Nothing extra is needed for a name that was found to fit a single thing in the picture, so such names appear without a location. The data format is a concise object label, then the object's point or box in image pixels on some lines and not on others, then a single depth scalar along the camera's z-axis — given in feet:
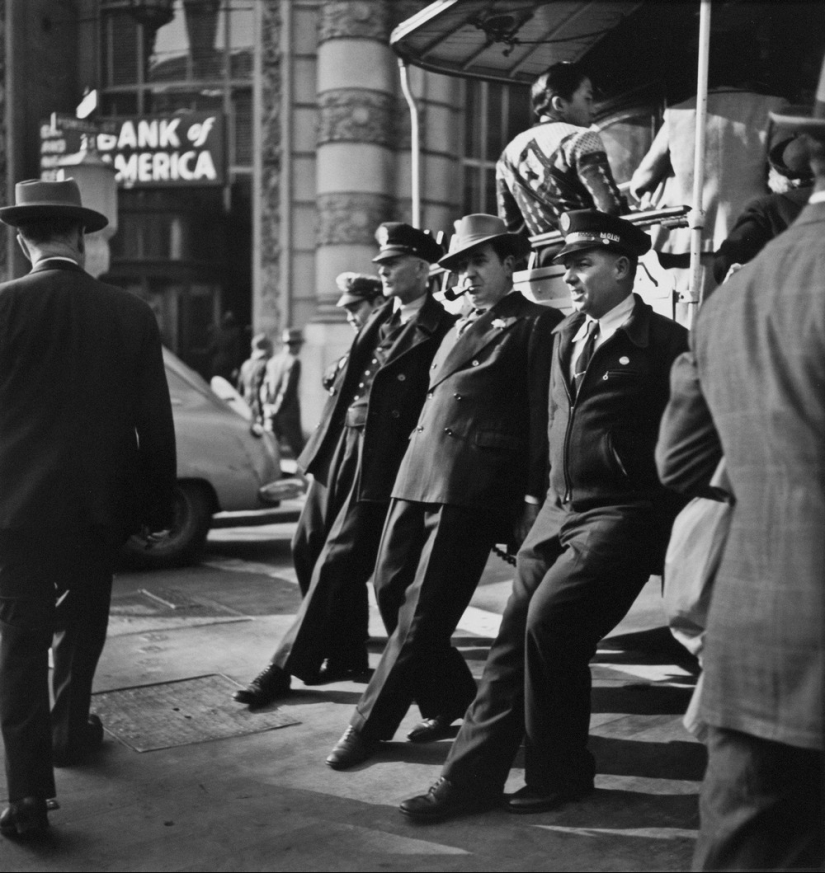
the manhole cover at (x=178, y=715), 15.74
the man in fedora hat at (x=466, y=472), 14.52
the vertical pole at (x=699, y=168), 15.64
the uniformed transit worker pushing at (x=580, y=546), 12.69
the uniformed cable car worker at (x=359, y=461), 17.24
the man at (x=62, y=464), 12.51
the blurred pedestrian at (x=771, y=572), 7.59
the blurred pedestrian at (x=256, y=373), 46.91
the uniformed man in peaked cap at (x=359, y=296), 22.39
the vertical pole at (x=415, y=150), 24.56
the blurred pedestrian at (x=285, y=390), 43.52
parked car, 29.14
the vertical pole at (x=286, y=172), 57.11
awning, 22.66
